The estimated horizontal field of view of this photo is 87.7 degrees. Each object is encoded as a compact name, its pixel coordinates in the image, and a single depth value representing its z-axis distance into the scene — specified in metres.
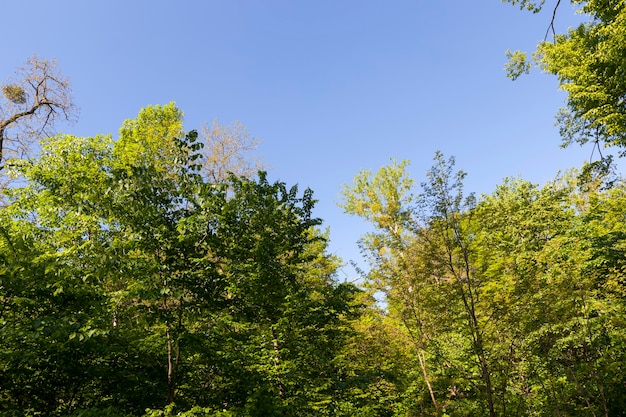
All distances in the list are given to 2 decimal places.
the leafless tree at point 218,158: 13.00
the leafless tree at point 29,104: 11.97
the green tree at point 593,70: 7.86
